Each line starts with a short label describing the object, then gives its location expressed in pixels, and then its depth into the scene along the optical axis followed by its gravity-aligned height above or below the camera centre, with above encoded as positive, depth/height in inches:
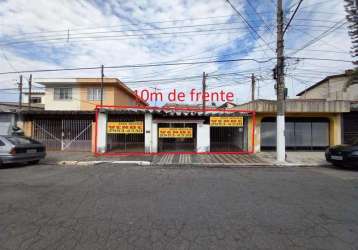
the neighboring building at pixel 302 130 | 551.2 +4.5
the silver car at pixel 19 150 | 337.1 -37.0
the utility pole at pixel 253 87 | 926.6 +198.6
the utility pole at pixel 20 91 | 916.6 +168.3
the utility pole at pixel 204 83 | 828.0 +191.1
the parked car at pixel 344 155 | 332.5 -38.4
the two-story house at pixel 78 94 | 793.6 +137.2
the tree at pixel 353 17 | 427.2 +238.2
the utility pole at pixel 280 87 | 418.3 +90.7
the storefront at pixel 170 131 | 513.3 -2.5
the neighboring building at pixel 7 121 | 553.0 +19.3
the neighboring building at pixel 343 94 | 548.7 +163.6
